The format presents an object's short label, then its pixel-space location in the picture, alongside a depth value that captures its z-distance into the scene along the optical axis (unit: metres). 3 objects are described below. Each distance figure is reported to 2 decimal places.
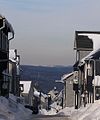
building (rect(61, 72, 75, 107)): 61.28
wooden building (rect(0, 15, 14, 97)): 32.36
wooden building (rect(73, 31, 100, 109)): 44.60
